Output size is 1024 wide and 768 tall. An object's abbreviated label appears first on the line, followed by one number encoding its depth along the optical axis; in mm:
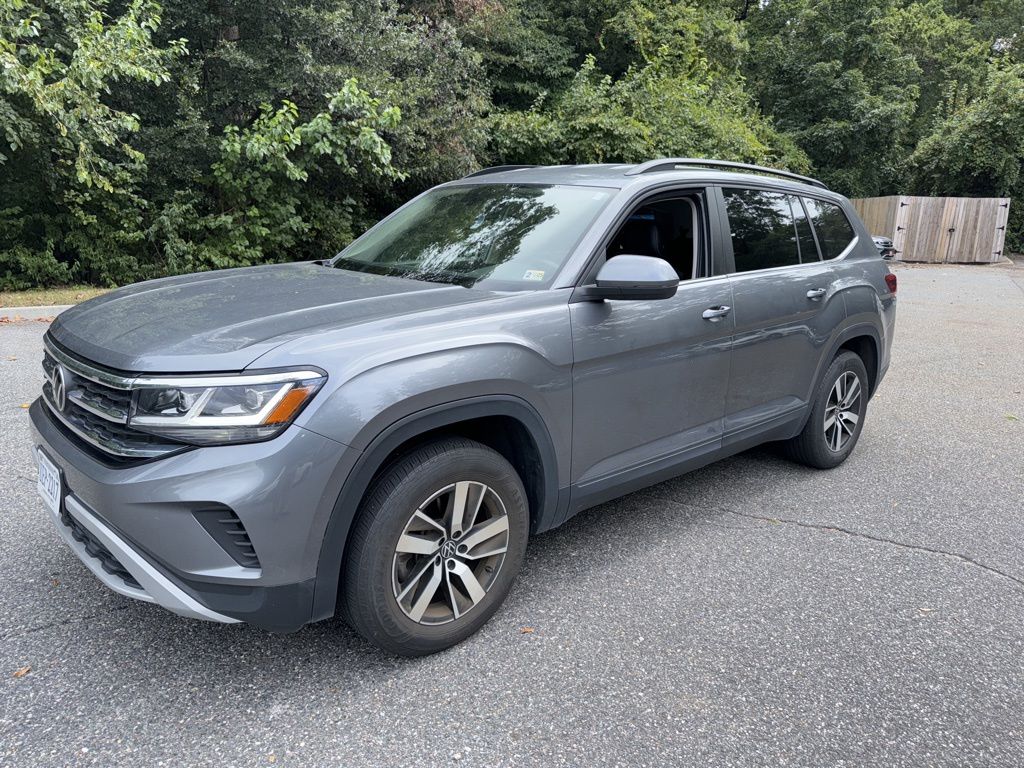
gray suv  2232
